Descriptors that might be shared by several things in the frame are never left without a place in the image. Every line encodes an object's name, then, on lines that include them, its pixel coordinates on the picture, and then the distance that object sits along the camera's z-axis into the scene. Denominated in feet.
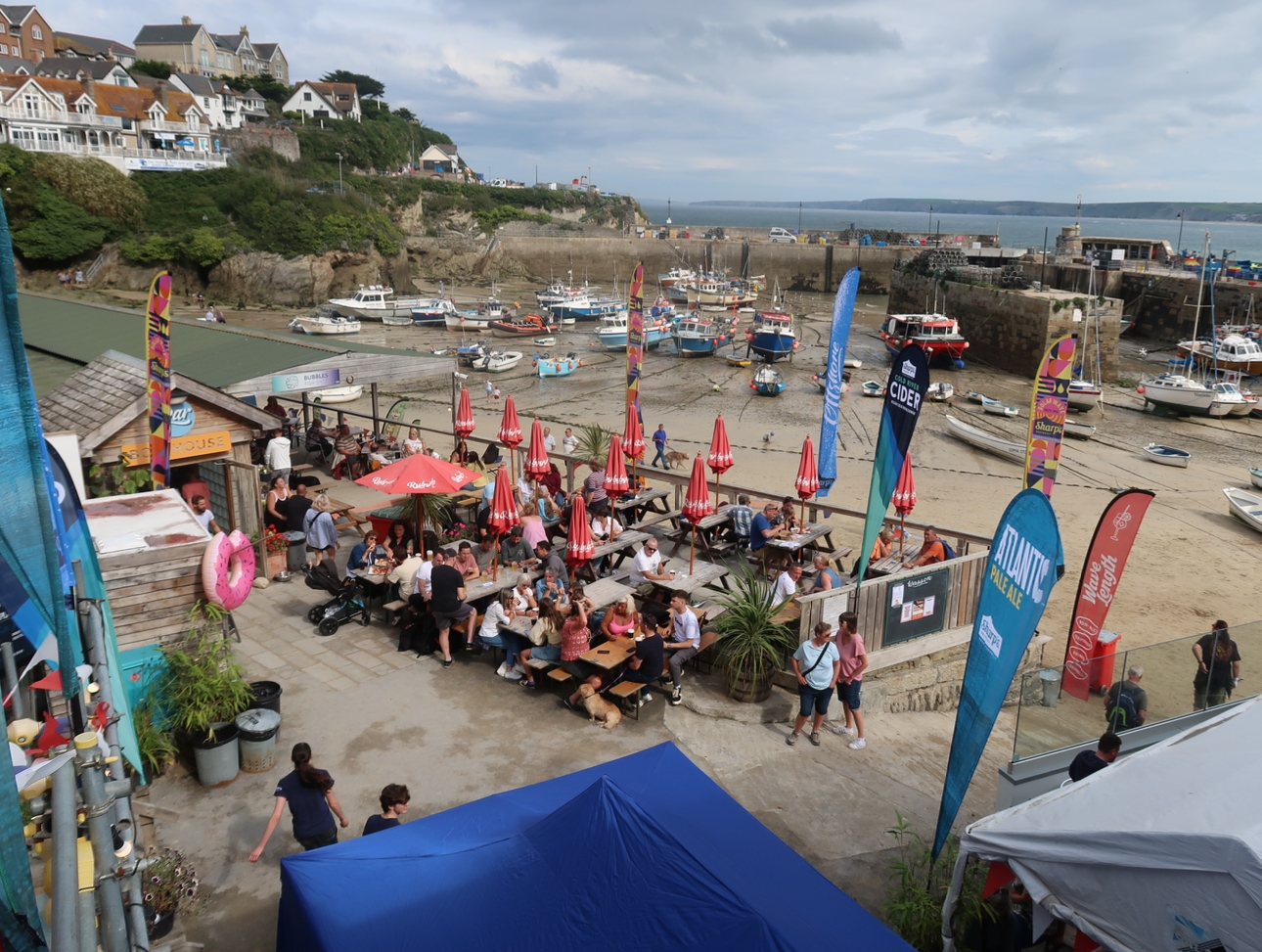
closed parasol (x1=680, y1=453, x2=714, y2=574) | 35.06
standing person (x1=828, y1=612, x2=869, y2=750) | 26.22
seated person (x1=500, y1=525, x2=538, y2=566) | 35.65
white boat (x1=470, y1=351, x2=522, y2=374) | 130.93
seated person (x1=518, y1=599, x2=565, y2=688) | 29.27
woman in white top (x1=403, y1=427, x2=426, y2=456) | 51.01
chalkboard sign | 30.71
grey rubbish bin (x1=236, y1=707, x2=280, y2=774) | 24.04
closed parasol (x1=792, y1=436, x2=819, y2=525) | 38.14
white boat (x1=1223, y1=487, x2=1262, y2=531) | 63.21
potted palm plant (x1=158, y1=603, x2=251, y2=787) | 23.52
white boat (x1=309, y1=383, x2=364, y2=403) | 96.94
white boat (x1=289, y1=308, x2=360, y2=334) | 151.02
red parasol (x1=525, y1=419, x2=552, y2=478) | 40.24
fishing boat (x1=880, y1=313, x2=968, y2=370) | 140.56
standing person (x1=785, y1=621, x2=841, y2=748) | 26.05
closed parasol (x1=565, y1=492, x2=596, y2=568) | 31.12
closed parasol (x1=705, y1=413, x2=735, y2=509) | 39.14
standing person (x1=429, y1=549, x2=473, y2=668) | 30.40
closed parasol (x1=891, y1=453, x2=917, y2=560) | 37.37
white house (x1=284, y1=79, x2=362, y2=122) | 324.60
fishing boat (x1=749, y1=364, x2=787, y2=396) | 116.88
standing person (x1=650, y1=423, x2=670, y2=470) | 71.86
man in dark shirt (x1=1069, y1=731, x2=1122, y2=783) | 18.57
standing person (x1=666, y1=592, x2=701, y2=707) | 28.73
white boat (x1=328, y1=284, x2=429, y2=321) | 171.83
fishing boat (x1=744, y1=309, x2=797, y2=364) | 140.56
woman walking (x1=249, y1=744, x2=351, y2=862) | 19.22
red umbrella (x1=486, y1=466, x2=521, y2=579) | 33.81
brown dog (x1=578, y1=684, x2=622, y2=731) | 27.17
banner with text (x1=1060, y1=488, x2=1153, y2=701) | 27.52
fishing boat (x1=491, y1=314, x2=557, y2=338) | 166.30
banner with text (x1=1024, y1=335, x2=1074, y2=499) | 35.83
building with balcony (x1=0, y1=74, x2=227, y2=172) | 198.54
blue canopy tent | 13.37
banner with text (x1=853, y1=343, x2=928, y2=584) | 28.22
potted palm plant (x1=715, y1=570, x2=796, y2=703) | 29.19
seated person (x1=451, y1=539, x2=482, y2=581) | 32.99
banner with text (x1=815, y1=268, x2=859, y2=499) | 40.52
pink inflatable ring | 24.31
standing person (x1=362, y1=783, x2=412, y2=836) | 18.43
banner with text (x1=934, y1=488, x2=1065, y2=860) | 16.62
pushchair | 33.32
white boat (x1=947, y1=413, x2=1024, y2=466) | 83.92
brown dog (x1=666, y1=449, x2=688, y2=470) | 71.20
